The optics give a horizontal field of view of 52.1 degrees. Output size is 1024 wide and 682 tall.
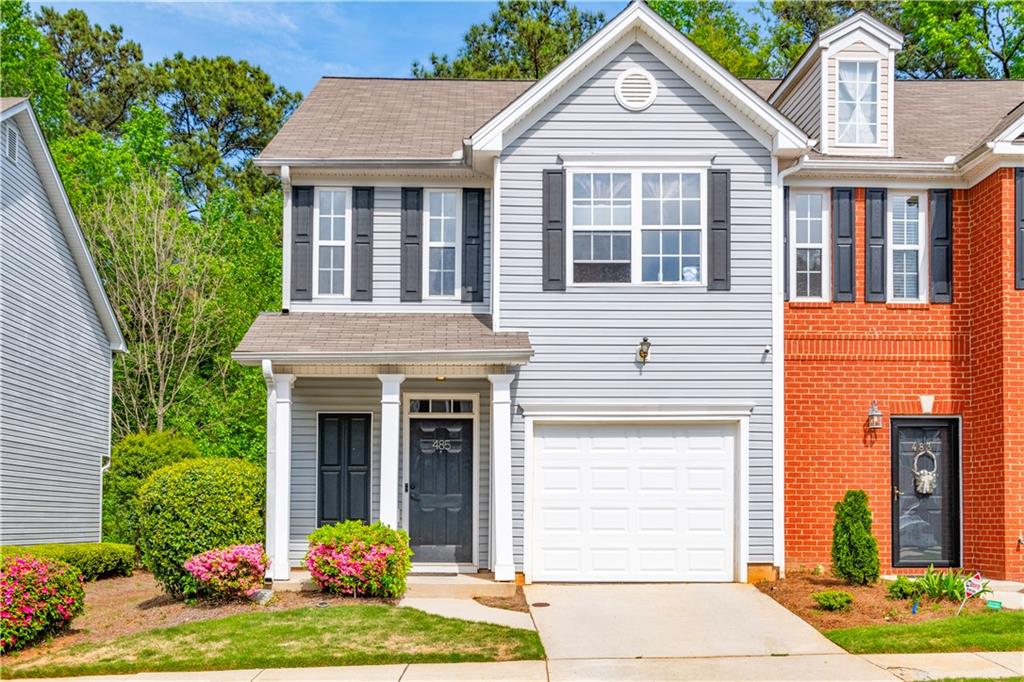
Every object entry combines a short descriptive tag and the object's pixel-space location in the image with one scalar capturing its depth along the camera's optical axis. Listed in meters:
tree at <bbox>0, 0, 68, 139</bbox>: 28.14
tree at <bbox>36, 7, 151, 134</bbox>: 34.69
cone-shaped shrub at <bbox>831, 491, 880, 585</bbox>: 12.70
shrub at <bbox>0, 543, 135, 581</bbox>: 15.75
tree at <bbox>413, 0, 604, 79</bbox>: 33.91
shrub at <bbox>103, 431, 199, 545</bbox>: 19.91
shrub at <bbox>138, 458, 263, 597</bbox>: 12.42
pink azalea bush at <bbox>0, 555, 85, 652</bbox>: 10.36
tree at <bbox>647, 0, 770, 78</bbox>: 29.88
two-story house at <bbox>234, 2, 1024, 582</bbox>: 13.62
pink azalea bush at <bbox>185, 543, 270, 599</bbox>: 11.91
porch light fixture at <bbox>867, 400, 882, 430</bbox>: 14.41
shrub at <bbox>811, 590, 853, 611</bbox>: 11.62
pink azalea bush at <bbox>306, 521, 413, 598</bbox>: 12.01
